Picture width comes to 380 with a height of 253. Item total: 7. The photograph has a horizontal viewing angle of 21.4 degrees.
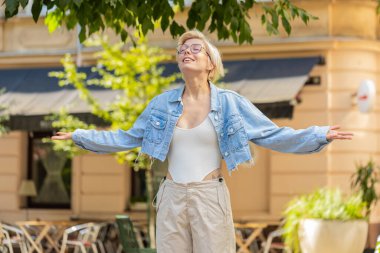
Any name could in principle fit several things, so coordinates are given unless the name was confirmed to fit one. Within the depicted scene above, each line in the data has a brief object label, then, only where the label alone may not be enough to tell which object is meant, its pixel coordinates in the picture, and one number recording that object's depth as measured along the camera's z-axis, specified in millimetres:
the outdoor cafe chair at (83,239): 13987
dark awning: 15438
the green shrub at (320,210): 12000
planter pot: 11797
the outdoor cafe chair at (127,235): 10438
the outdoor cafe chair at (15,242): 12325
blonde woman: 5387
